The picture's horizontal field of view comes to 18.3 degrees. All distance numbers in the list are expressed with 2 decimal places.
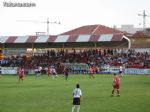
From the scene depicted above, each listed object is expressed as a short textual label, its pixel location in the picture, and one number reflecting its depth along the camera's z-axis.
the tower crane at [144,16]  138.81
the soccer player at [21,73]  47.06
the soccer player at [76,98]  22.06
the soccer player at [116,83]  31.48
